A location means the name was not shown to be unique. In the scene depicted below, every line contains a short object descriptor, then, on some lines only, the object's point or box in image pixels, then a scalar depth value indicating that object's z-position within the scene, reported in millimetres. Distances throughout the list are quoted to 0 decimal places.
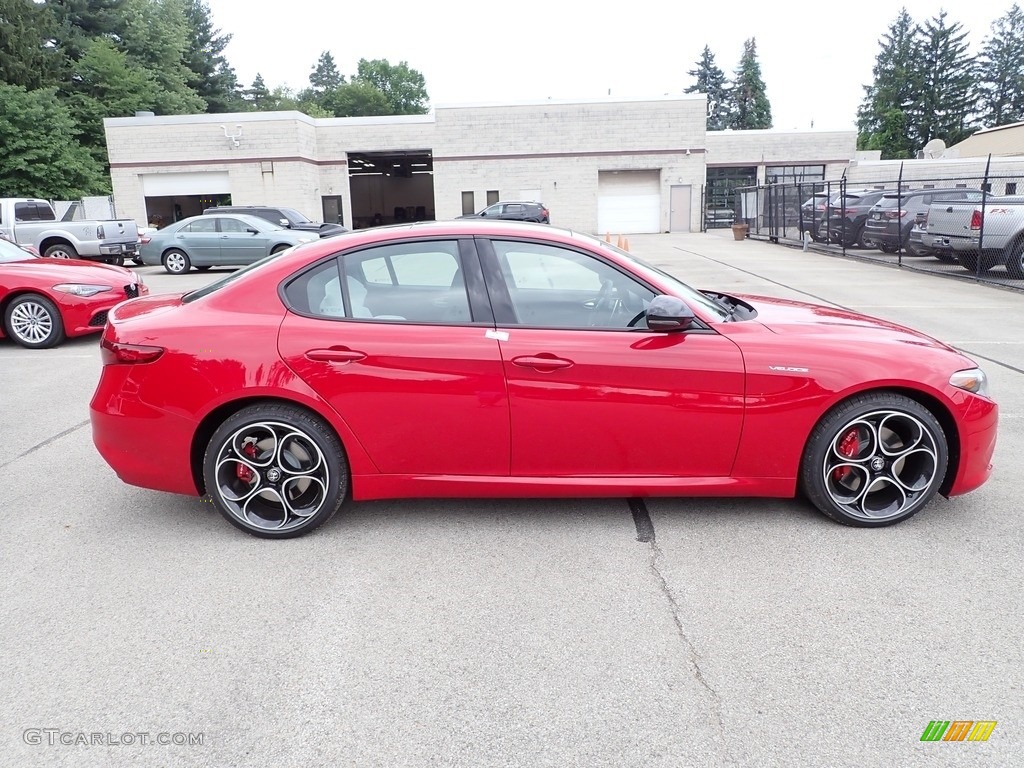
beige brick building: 35812
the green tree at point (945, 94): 77062
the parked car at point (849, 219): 21688
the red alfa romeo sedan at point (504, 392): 3879
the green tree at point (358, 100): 89812
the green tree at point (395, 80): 99438
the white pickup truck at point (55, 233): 19391
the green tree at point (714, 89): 93750
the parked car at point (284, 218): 21172
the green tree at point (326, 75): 113562
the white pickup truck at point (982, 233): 14359
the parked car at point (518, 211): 29609
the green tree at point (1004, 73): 80500
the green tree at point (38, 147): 37875
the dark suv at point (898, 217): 18891
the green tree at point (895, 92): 77375
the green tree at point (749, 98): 91562
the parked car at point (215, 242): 19562
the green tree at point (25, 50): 42406
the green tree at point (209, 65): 67750
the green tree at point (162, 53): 53375
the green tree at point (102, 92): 46750
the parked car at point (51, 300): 9297
